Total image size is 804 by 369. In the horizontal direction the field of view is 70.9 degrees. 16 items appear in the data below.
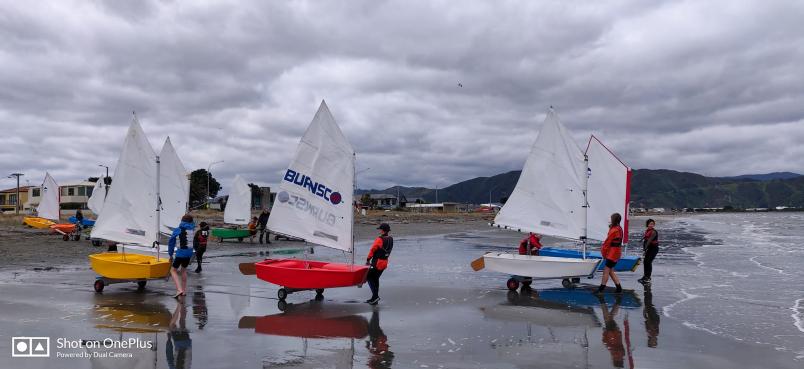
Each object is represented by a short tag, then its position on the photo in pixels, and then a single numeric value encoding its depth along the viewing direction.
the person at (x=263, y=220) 31.67
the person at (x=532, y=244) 15.52
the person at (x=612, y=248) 13.81
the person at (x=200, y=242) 17.69
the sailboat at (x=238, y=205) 34.72
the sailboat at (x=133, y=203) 14.84
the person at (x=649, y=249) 16.59
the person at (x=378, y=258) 12.27
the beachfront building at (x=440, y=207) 135.05
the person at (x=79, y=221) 29.75
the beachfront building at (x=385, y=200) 153.12
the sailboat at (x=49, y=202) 38.06
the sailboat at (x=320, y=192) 13.12
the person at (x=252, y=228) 31.54
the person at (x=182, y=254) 12.59
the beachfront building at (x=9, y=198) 94.56
